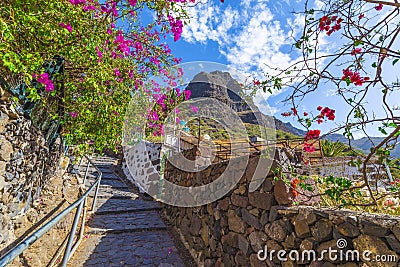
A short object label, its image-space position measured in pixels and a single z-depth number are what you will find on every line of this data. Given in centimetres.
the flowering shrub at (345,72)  138
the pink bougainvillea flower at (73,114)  342
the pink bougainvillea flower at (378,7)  160
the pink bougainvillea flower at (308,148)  195
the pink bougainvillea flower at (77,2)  218
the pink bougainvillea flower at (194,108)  670
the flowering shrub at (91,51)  207
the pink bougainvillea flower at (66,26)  219
